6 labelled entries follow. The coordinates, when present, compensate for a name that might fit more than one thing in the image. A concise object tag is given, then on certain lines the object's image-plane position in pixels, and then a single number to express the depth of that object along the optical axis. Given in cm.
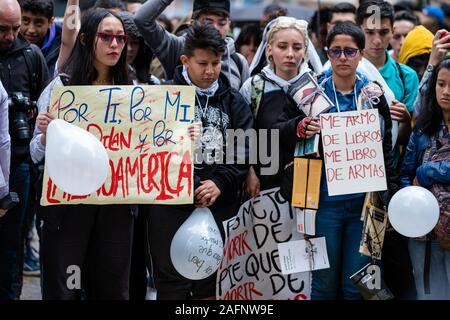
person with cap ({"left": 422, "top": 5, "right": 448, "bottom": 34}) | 1295
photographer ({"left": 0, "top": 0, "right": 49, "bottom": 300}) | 880
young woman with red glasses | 836
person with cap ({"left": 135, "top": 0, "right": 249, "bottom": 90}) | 939
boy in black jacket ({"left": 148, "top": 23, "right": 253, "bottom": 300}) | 860
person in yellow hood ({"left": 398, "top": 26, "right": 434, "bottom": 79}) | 1037
